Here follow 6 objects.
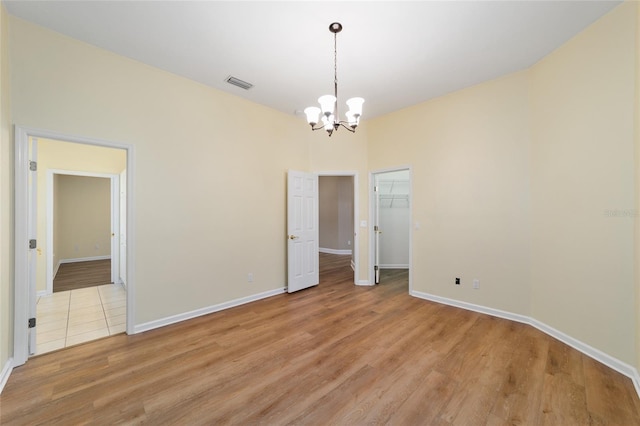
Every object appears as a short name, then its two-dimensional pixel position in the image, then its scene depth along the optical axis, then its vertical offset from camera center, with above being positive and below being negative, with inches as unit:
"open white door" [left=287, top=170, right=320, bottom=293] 172.1 -12.0
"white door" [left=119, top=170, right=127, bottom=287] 173.3 -11.1
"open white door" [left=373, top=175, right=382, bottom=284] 187.2 -11.0
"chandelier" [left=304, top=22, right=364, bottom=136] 90.1 +38.3
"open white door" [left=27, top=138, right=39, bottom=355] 95.9 -12.0
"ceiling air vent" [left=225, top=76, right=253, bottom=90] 131.2 +68.8
